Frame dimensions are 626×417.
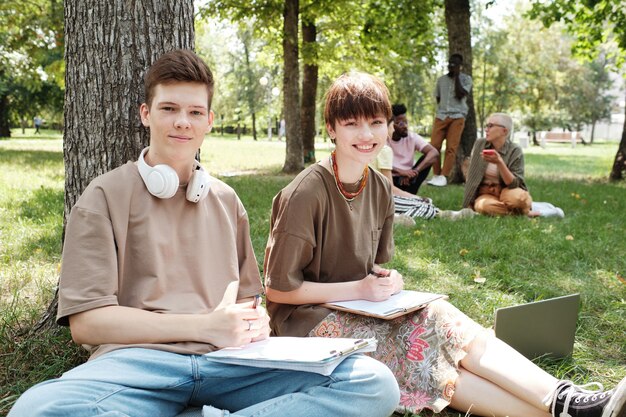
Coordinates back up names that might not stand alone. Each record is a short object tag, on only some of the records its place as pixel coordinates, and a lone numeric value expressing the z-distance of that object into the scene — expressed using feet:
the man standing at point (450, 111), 35.60
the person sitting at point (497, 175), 23.07
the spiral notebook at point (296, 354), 6.88
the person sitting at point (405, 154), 26.48
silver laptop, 9.67
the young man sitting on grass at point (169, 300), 6.64
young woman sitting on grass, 8.25
